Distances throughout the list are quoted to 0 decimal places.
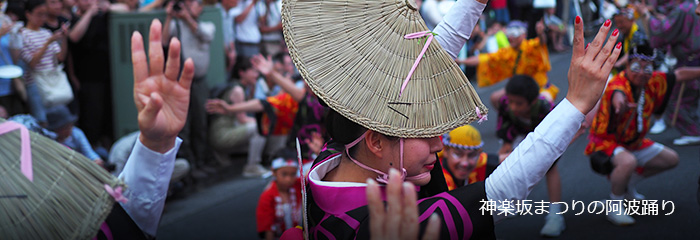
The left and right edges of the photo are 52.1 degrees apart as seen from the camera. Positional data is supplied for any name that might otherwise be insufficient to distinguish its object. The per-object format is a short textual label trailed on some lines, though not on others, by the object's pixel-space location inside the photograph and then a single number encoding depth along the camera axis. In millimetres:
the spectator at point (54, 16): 5621
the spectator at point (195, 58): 6367
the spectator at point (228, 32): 7383
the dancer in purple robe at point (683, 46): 4477
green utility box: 6430
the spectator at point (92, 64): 6223
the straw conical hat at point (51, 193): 1794
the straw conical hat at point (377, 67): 1796
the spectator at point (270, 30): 8117
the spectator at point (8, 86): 5180
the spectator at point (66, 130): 4879
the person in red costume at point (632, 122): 4523
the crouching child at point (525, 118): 4492
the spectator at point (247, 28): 7742
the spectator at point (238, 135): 6840
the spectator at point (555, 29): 10508
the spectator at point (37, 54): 5359
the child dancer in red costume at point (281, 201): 4496
